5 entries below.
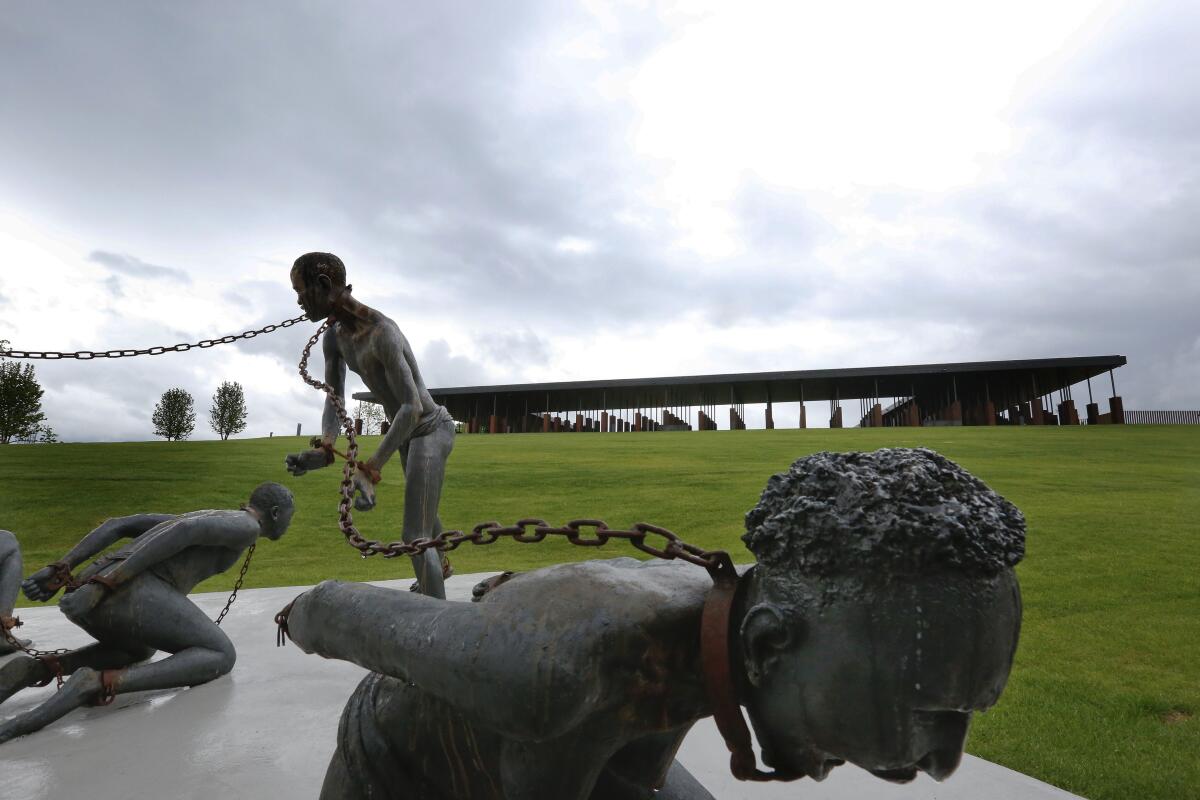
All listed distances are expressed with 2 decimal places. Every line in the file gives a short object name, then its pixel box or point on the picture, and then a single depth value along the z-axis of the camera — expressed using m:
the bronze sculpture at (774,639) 1.03
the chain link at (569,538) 1.25
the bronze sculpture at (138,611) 3.47
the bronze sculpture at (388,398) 3.73
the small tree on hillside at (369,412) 47.34
